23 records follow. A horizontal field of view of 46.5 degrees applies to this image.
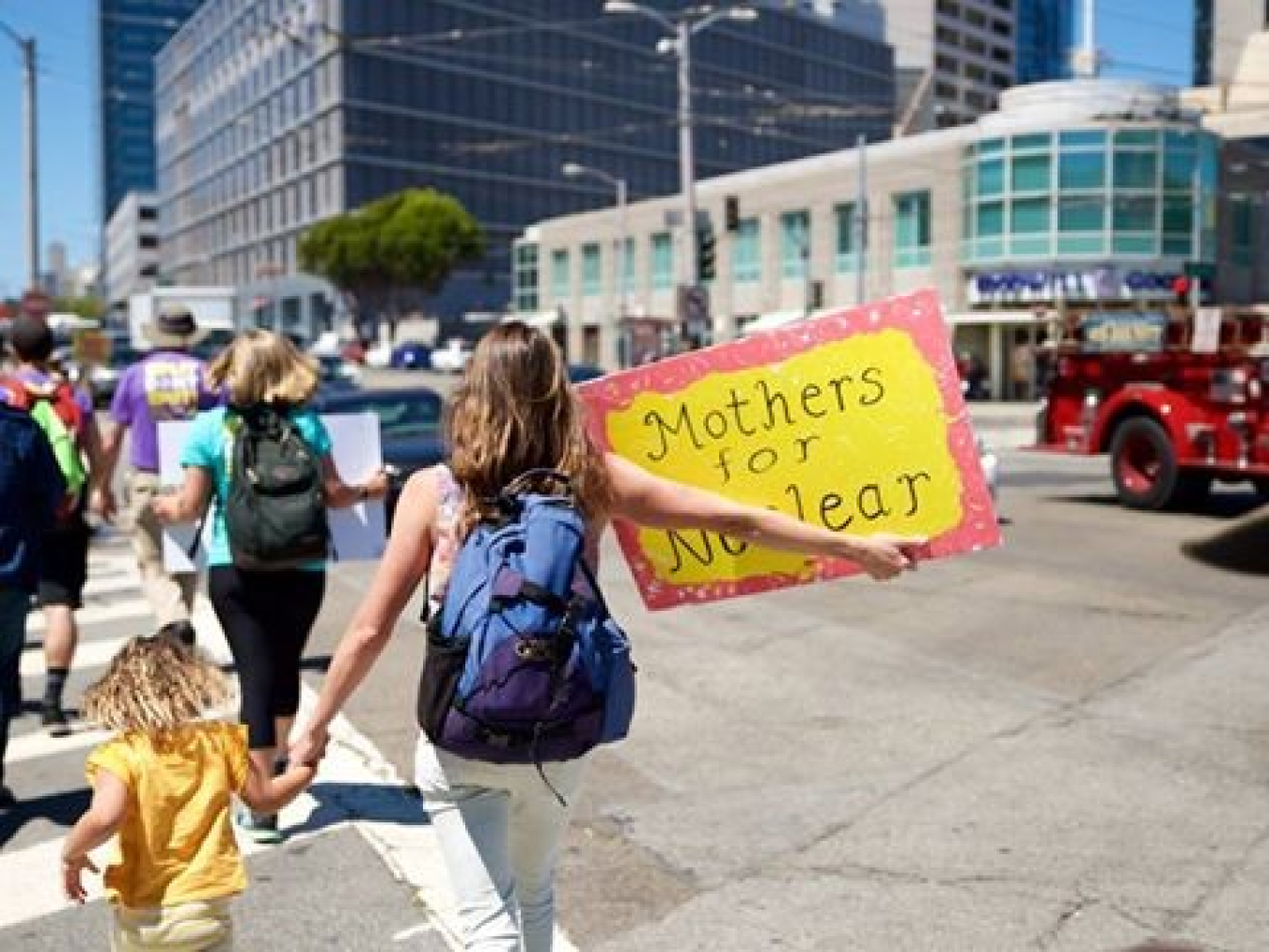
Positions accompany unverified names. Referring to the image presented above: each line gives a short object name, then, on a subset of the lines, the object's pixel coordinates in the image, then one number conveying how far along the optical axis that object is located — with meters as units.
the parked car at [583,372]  21.52
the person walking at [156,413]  7.70
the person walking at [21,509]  5.44
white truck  43.53
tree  82.44
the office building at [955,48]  126.88
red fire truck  13.85
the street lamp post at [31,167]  31.81
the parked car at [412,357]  74.00
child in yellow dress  3.10
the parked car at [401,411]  14.16
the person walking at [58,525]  6.75
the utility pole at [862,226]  48.84
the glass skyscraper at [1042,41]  172.12
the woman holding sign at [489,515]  2.94
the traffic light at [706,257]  32.69
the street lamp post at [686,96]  31.28
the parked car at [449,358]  66.94
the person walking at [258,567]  5.14
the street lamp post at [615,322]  68.12
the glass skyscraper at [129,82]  112.38
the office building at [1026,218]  46.31
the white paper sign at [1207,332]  14.23
